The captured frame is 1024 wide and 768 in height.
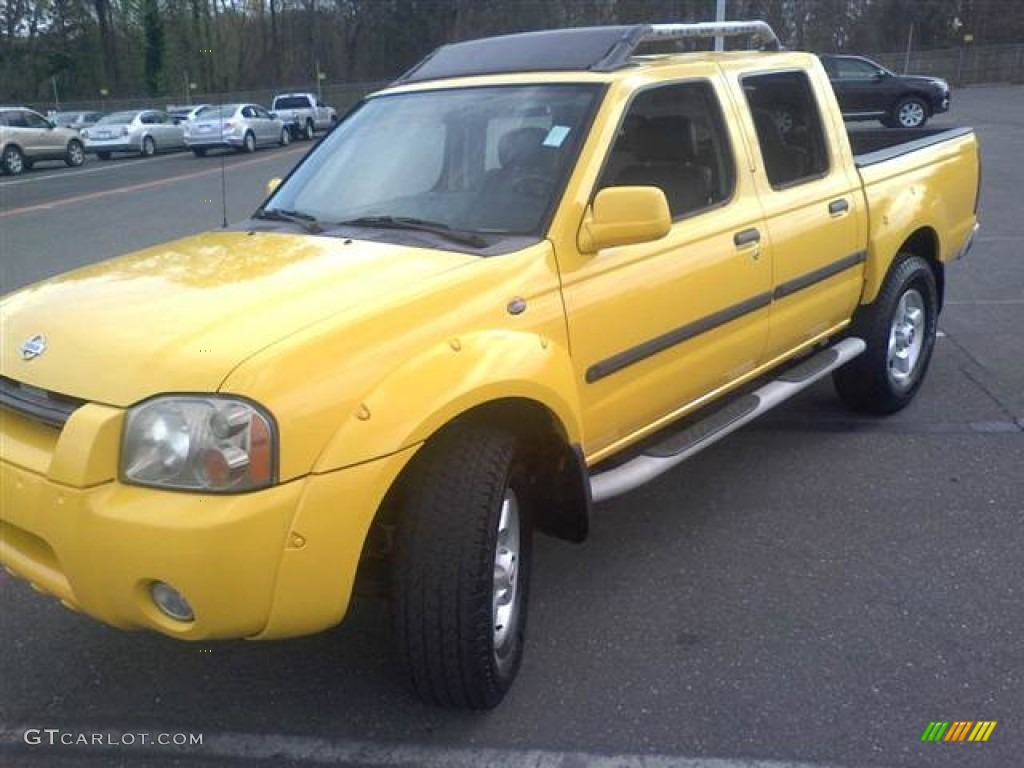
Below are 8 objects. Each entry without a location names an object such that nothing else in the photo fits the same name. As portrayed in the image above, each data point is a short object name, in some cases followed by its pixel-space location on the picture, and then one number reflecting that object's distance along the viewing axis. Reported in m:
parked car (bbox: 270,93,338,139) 36.22
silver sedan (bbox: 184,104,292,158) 28.52
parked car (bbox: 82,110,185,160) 30.69
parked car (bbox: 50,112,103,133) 37.04
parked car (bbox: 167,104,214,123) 31.16
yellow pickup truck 2.43
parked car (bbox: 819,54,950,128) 25.20
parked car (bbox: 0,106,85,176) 25.33
